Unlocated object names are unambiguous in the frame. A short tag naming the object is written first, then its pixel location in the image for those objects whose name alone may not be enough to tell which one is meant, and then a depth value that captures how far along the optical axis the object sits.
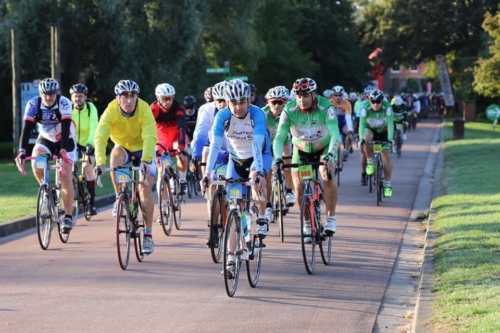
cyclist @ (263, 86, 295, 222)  14.35
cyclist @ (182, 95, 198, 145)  20.88
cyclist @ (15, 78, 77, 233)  13.31
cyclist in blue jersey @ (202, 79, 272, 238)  10.12
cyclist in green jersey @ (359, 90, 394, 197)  19.89
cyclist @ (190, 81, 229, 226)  12.87
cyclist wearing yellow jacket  11.99
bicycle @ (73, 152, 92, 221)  15.88
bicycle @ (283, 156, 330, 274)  11.16
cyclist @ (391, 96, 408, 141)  29.86
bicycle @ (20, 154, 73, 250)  13.20
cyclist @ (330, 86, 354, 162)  24.54
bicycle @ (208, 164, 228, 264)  10.35
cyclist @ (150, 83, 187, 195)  15.23
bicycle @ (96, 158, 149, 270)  11.41
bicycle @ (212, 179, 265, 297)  9.60
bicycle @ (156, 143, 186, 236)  14.95
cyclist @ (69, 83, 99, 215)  16.09
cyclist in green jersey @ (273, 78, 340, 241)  11.80
